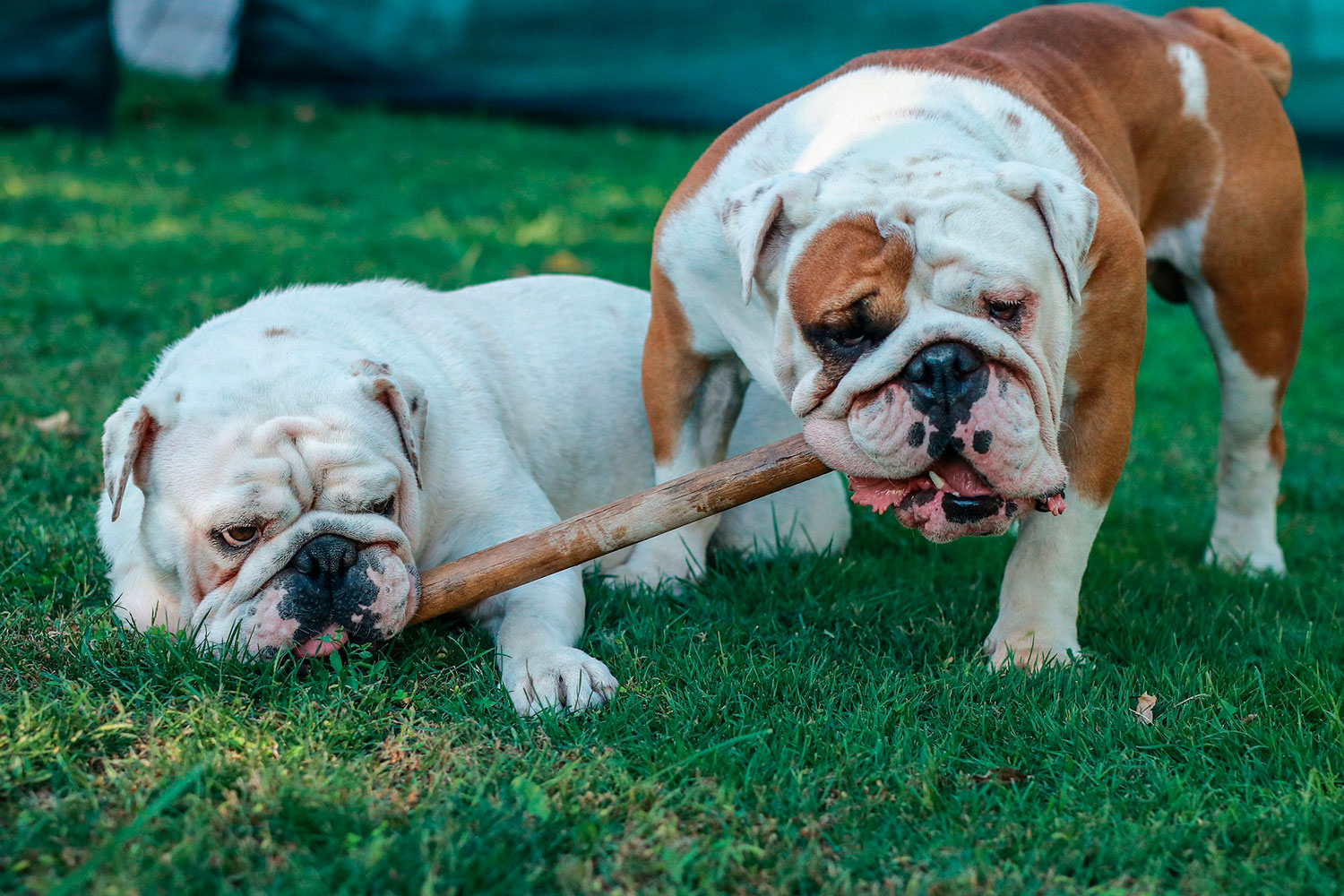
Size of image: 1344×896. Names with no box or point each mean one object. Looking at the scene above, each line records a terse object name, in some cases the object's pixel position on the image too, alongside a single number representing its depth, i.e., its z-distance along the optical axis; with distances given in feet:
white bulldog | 10.64
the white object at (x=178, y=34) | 41.16
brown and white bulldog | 10.21
